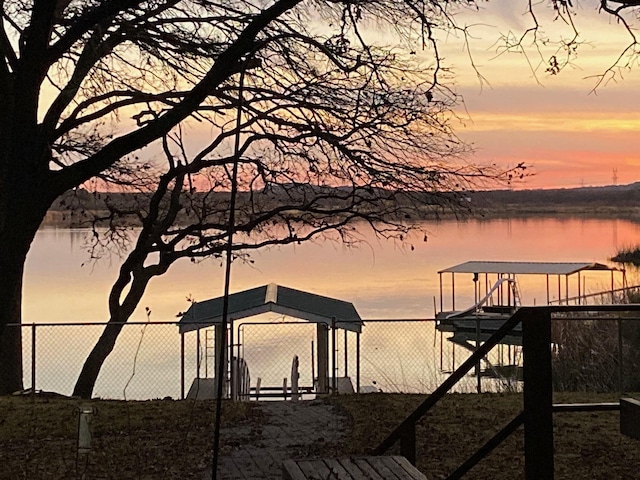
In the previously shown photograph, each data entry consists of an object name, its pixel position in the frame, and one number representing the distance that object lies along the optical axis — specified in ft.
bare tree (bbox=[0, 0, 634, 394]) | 25.14
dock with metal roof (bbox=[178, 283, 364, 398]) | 57.00
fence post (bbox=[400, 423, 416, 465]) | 22.90
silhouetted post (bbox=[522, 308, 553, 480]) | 18.74
